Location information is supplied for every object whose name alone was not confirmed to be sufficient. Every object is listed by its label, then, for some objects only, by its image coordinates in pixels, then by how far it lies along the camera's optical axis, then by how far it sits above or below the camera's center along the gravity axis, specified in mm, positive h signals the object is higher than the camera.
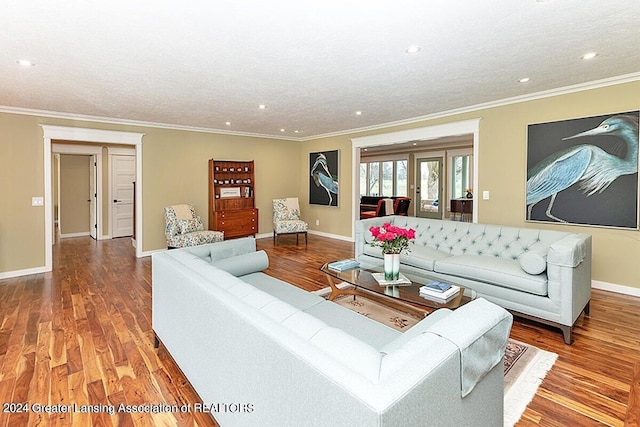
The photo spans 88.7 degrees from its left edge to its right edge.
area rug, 1951 -1135
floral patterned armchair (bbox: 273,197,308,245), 7078 -255
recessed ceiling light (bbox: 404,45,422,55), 2791 +1370
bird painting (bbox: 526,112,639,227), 3713 +505
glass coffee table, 2555 -722
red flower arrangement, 2988 -286
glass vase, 3023 -547
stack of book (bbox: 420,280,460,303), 2592 -685
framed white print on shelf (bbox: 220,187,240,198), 7078 +328
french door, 10782 +668
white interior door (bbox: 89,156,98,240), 7776 +259
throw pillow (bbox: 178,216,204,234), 5980 -342
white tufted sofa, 2752 -575
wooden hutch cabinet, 6816 +178
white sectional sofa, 939 -542
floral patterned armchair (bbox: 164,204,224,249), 5730 -427
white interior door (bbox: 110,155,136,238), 7867 +308
